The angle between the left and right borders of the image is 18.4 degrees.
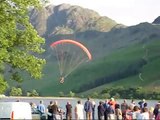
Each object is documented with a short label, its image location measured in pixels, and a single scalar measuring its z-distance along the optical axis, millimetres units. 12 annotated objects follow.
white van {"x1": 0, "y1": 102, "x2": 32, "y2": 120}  26734
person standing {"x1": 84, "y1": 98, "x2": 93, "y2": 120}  41541
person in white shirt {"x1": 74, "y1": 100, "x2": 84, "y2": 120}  39822
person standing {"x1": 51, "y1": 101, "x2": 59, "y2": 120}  37406
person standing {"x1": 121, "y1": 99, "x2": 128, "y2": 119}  38709
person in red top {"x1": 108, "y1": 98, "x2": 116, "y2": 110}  39875
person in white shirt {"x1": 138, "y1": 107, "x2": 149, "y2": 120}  23797
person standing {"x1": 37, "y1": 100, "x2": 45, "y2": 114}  40350
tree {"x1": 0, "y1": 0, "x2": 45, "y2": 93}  31205
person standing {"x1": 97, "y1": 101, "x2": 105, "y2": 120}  40188
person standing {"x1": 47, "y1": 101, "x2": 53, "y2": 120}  38156
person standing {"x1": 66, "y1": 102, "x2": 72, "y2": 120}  41562
